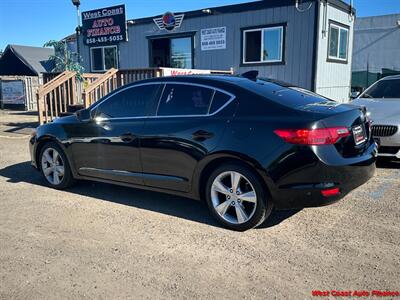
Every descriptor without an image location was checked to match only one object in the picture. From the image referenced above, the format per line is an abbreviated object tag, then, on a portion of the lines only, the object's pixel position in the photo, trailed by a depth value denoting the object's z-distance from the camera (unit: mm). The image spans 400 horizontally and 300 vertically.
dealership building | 11953
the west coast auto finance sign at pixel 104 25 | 15859
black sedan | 3707
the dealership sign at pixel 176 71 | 11219
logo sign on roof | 14480
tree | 16766
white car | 6297
